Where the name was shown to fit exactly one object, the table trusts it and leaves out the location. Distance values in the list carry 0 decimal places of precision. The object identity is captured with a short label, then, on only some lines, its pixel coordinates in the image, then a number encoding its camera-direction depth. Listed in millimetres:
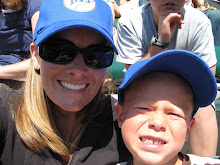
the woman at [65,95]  1215
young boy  1079
